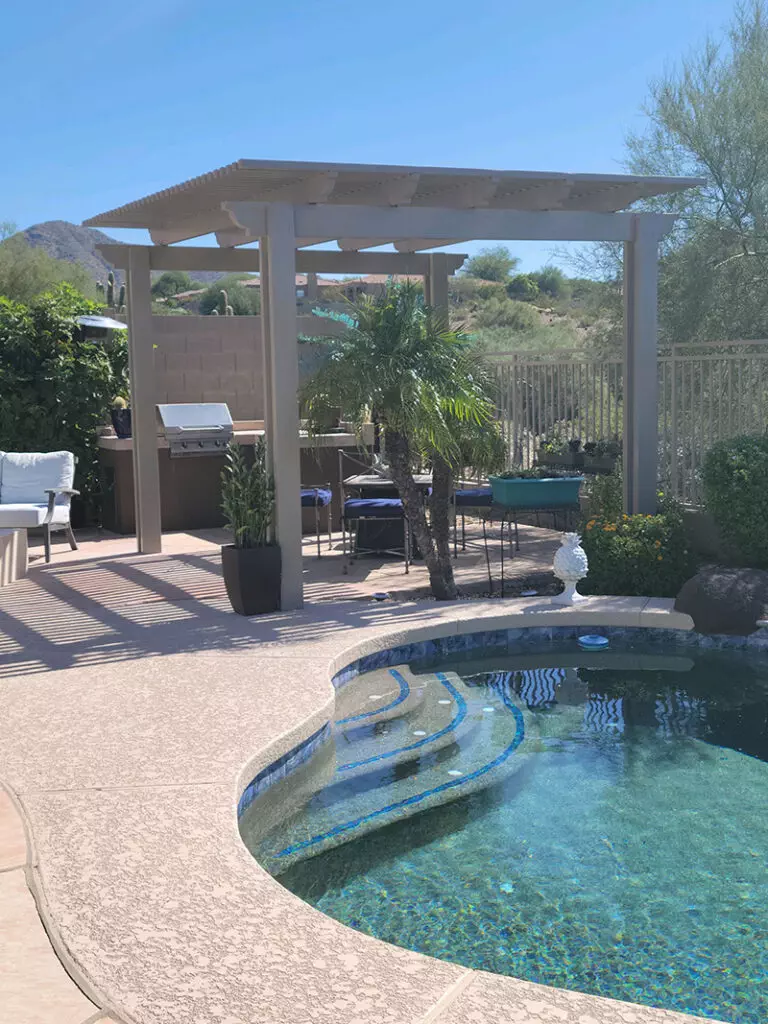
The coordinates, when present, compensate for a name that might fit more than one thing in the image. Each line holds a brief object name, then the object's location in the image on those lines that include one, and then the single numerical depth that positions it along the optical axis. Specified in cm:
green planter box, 927
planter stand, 944
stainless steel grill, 1228
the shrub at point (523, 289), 4826
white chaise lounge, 1090
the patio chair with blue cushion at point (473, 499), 1001
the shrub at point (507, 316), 3938
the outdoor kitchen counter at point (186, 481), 1248
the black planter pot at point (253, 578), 795
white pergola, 791
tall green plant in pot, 798
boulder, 754
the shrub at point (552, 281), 4956
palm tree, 764
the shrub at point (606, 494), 948
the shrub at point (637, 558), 855
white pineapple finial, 809
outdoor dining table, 1038
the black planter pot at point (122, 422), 1260
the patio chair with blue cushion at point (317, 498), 1022
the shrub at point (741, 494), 818
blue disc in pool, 777
